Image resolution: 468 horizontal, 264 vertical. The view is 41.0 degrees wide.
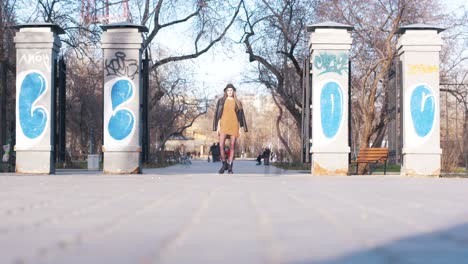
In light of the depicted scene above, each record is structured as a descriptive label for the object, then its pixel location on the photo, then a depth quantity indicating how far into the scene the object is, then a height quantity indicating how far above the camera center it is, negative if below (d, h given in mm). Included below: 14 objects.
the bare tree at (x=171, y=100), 45156 +3710
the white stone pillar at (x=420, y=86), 14891 +1469
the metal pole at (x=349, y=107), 15133 +960
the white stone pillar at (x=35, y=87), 14992 +1398
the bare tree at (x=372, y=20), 18469 +4583
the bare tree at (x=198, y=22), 27953 +5722
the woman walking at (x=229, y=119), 15648 +675
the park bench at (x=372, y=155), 16641 -218
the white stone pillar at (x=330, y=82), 15031 +1571
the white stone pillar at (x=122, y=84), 15375 +1527
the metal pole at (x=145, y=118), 16016 +708
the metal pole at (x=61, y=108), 15781 +946
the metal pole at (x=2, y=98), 17625 +1295
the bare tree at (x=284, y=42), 27062 +4676
